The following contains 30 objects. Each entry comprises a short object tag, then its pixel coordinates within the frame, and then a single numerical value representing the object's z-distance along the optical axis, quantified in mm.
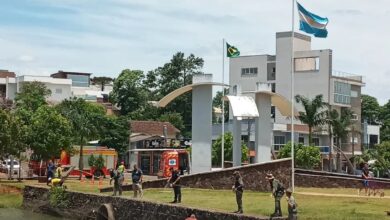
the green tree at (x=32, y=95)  76562
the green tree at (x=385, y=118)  108588
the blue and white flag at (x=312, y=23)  34875
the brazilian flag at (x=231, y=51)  49794
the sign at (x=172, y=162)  51531
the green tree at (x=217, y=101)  123312
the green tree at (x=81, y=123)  57125
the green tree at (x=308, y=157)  64688
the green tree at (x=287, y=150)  64625
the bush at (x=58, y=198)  36375
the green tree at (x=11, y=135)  46500
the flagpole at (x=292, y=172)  34500
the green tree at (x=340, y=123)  70875
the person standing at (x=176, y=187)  28391
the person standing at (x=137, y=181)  31422
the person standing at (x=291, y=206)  21062
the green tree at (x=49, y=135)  50844
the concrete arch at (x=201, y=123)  40156
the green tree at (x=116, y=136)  72625
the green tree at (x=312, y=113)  67312
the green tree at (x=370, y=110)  115625
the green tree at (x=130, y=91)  97438
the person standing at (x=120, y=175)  32844
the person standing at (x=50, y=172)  42125
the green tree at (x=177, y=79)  102688
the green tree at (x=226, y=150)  65875
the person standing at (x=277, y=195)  22297
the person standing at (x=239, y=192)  24089
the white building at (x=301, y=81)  80500
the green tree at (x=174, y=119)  95438
